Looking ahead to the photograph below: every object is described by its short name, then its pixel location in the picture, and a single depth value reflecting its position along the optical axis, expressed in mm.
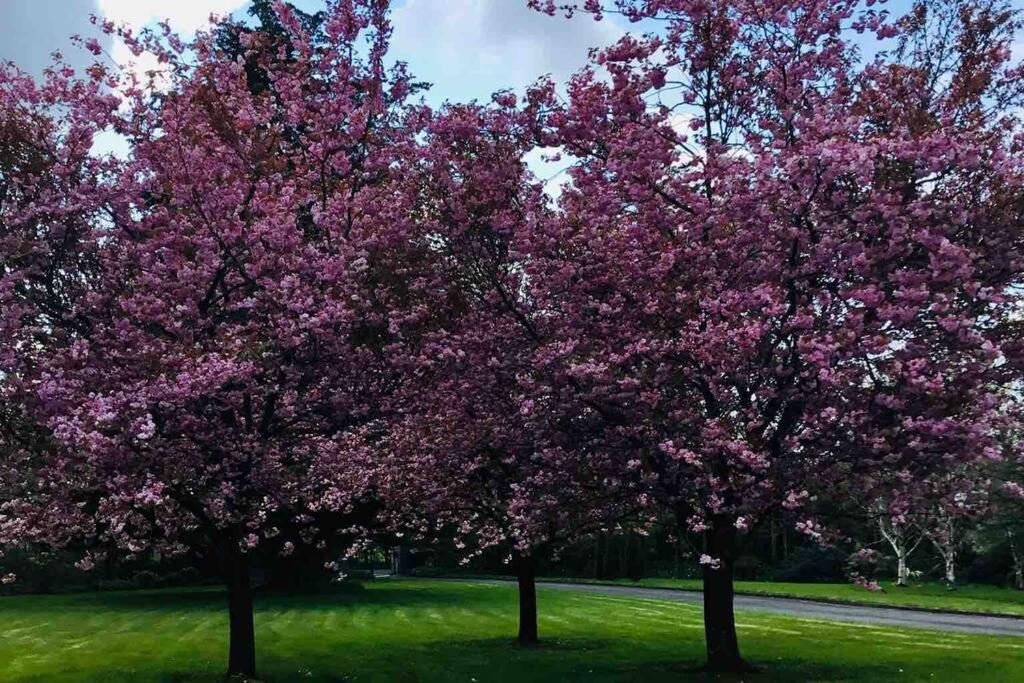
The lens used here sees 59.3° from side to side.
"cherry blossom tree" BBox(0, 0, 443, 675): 15047
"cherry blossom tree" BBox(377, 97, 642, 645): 16125
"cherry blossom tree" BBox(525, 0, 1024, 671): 13586
